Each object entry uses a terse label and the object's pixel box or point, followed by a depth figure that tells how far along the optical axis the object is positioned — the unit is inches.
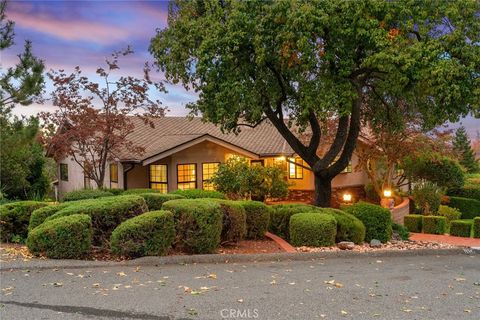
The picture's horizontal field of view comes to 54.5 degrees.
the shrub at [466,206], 1011.8
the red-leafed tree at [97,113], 703.1
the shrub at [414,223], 773.3
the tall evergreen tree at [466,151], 1760.6
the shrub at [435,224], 749.9
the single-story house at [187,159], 801.6
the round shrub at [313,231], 421.1
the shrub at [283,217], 465.1
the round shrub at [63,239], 326.3
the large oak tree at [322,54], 468.1
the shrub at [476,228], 705.6
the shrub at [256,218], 433.1
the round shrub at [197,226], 354.0
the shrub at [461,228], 724.0
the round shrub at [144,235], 332.2
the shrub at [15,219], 406.9
